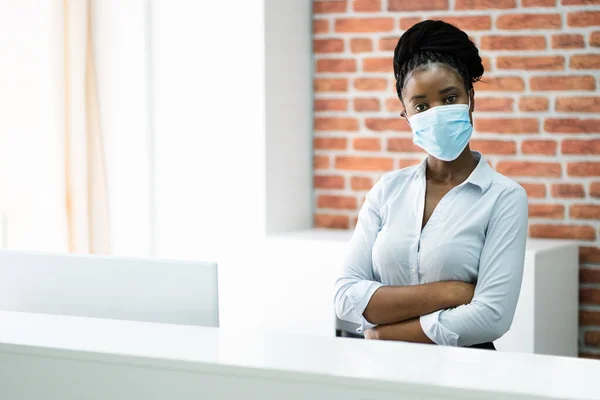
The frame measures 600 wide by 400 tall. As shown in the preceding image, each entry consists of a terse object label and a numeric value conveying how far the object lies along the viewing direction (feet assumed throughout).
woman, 11.52
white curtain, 16.32
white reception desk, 7.12
